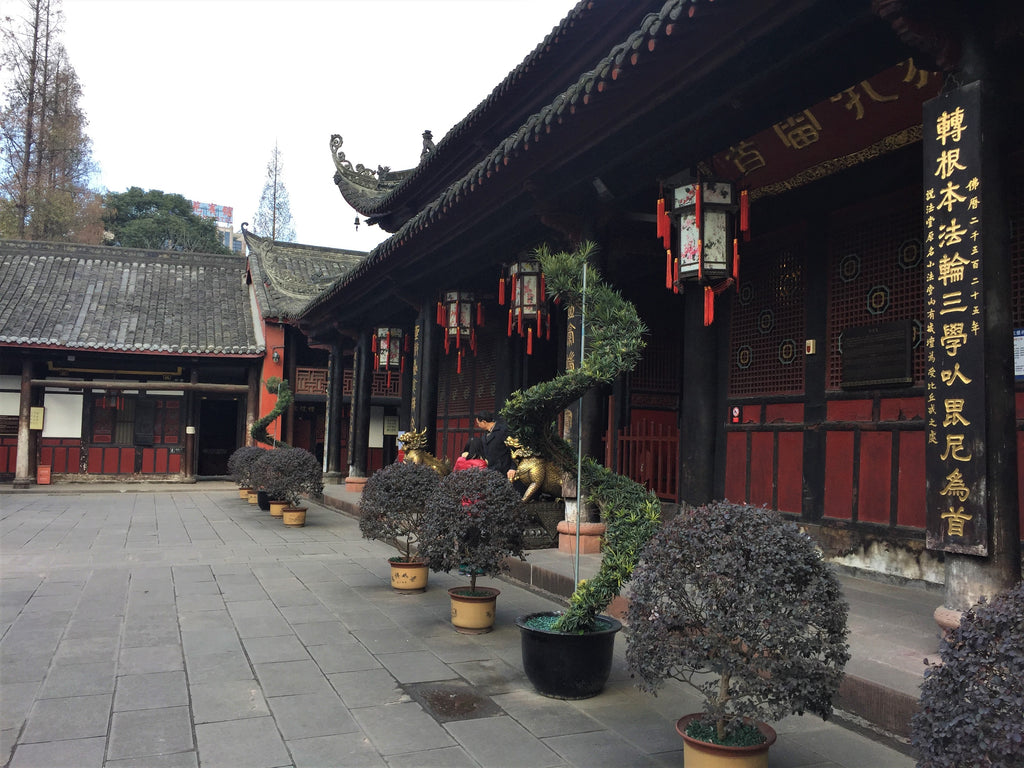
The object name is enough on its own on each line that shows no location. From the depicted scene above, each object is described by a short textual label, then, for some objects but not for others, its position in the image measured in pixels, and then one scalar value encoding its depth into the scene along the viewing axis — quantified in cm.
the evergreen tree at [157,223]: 3591
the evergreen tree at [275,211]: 3738
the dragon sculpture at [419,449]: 1113
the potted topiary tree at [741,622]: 276
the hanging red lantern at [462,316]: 1051
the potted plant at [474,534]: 535
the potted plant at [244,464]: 1402
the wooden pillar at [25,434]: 1741
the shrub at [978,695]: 192
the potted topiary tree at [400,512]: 672
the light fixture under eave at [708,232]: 562
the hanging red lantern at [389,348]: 1412
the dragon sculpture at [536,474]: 820
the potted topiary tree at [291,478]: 1141
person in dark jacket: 897
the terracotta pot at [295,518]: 1135
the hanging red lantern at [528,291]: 844
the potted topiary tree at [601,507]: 383
